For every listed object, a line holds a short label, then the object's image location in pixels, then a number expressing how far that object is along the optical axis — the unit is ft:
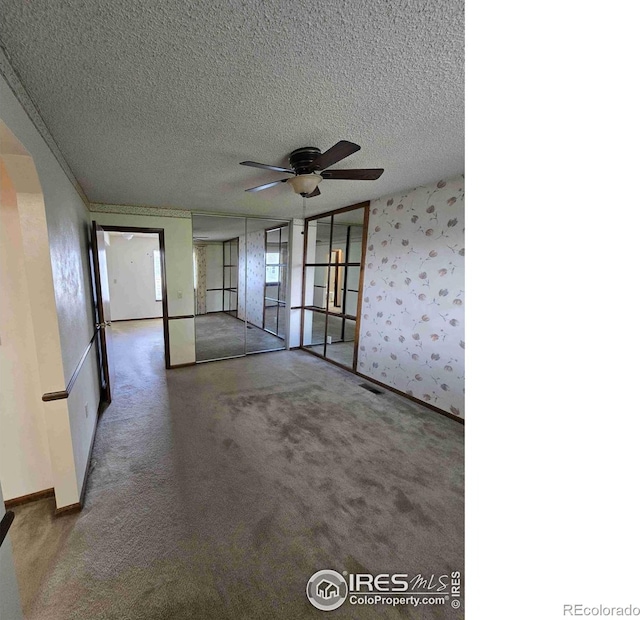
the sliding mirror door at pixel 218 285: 18.99
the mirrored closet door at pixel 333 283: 15.96
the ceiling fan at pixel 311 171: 6.39
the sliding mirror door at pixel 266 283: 17.99
